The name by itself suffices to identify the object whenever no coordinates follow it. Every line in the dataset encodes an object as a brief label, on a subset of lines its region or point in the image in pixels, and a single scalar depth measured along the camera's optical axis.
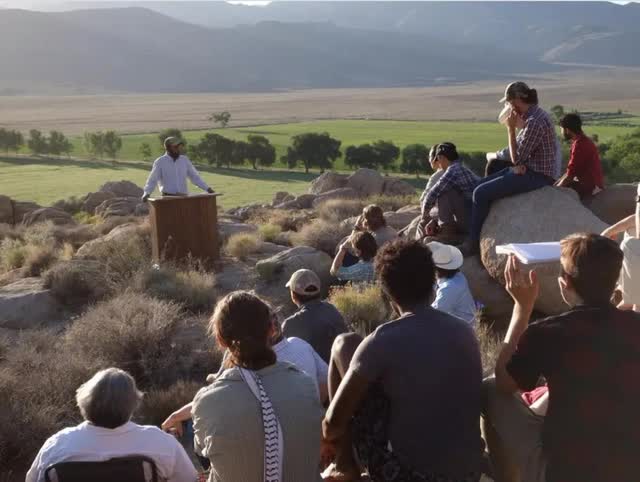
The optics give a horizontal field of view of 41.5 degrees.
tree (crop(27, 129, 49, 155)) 61.09
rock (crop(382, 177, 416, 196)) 26.06
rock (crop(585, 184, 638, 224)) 9.61
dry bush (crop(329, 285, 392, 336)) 9.56
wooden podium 12.37
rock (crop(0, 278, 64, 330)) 11.30
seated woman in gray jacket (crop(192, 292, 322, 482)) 3.66
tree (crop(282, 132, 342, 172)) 50.28
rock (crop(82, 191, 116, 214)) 27.81
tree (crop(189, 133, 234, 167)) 50.62
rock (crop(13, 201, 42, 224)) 25.52
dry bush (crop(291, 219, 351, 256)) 15.27
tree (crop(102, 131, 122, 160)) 58.91
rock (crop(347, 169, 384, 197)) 25.98
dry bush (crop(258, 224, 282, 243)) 17.25
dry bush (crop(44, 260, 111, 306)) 12.21
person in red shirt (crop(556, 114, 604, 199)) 9.03
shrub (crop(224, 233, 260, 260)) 14.74
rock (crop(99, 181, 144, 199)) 29.26
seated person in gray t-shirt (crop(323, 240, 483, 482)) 3.68
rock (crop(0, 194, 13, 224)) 25.38
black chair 3.67
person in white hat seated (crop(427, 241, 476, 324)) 6.05
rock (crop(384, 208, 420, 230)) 15.83
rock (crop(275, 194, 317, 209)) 24.25
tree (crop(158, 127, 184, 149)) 59.31
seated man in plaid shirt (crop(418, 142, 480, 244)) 9.21
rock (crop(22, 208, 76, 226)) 23.53
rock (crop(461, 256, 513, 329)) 9.36
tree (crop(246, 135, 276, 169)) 50.12
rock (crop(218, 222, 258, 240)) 17.48
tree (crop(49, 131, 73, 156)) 60.62
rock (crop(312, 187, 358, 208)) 23.98
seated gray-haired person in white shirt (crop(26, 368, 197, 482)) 3.73
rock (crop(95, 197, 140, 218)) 24.17
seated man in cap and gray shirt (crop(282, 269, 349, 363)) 5.89
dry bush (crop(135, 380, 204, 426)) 7.16
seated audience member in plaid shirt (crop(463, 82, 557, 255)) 8.47
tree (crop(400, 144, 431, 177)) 47.53
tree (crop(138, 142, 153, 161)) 57.75
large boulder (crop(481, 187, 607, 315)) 8.80
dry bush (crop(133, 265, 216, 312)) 11.22
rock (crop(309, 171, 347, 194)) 26.58
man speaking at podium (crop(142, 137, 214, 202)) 12.50
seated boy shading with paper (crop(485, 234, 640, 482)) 3.44
